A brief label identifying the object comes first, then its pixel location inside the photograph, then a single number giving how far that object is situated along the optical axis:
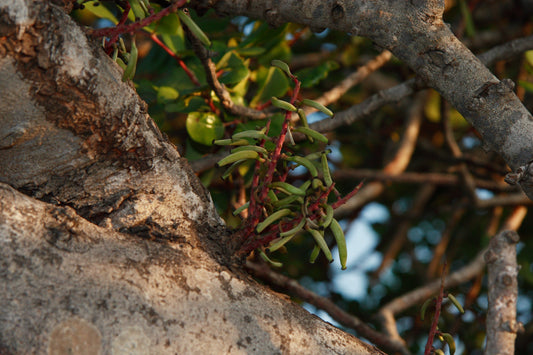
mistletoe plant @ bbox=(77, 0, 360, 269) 1.16
